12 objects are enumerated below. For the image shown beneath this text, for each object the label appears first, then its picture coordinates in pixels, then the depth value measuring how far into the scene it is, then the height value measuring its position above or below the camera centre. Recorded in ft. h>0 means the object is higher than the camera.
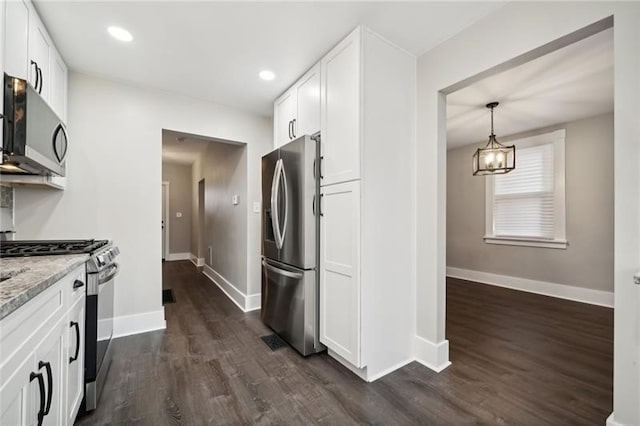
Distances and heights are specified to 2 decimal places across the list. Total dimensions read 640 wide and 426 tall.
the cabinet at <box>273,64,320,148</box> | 8.11 +3.30
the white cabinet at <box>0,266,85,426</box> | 2.65 -1.76
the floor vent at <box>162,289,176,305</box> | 12.38 -3.93
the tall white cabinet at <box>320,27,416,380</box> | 6.56 +0.21
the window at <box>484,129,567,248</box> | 13.33 +0.80
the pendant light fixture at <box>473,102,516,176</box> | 10.96 +2.18
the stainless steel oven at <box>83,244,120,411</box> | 5.34 -2.23
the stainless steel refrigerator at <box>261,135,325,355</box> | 7.64 -0.85
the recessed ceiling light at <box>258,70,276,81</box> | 8.63 +4.29
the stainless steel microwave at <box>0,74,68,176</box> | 4.48 +1.43
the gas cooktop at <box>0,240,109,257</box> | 5.24 -0.76
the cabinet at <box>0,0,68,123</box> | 4.99 +3.34
